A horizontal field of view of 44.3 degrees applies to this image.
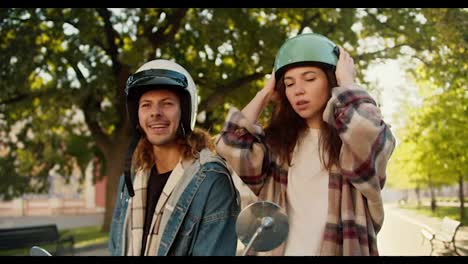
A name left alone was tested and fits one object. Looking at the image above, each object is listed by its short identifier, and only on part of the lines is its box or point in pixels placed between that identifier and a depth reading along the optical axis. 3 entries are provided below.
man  2.42
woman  2.18
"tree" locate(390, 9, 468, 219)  11.32
